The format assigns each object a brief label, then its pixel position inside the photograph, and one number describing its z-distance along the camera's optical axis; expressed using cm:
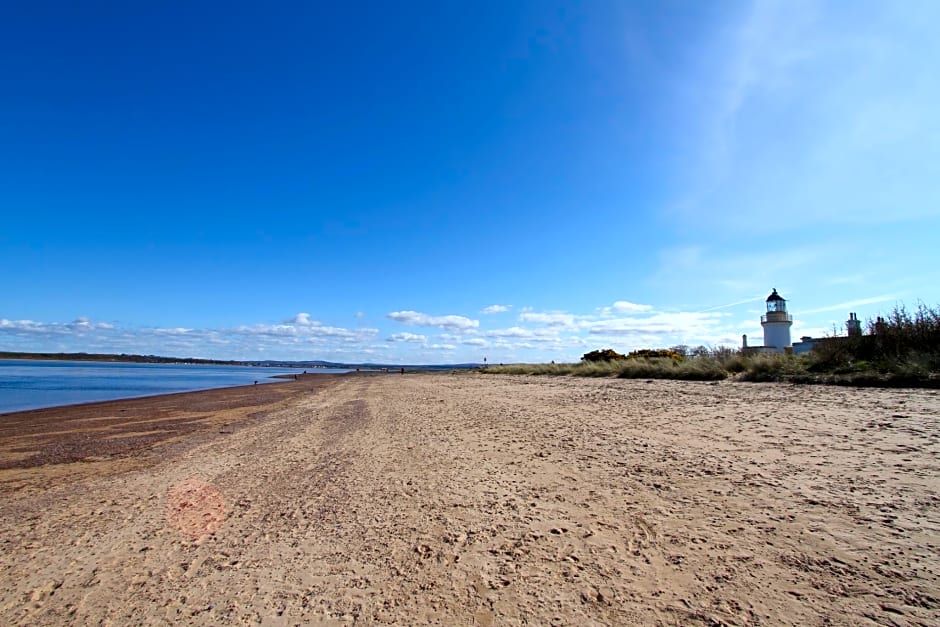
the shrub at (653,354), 3447
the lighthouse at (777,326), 3459
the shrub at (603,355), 4212
